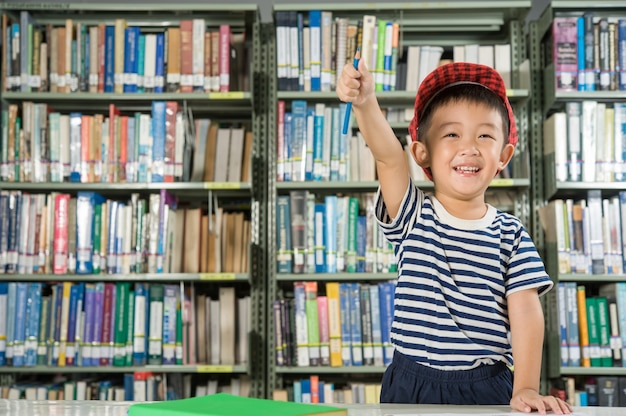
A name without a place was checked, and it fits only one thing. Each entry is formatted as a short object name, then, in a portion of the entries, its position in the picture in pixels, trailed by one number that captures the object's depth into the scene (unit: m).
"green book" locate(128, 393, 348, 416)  0.70
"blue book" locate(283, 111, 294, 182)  3.29
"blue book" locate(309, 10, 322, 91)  3.32
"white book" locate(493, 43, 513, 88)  3.38
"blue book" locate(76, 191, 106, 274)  3.26
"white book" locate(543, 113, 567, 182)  3.20
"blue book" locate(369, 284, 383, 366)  3.20
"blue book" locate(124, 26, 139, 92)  3.35
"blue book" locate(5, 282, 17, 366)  3.22
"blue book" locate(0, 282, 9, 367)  3.22
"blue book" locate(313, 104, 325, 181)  3.28
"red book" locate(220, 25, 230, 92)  3.32
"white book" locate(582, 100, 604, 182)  3.21
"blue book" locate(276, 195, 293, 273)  3.25
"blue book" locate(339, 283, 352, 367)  3.20
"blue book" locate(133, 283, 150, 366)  3.21
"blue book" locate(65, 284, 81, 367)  3.21
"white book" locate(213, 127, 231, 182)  3.38
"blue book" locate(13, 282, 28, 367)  3.21
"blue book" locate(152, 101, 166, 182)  3.29
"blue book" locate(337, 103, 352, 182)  3.29
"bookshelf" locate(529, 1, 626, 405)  3.16
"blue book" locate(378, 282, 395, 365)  3.21
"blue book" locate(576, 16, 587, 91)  3.26
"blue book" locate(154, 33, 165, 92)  3.35
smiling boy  1.22
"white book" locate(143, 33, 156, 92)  3.35
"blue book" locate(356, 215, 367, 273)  3.26
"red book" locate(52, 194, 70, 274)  3.26
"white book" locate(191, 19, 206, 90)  3.33
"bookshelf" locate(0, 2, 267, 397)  3.23
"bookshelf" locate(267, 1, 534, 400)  3.24
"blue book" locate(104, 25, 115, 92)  3.36
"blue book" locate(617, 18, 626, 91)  3.26
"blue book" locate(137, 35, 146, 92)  3.36
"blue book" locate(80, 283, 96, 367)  3.22
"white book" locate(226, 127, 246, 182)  3.38
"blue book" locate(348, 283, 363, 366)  3.21
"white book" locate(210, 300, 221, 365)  3.28
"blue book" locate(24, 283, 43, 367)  3.21
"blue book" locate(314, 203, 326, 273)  3.25
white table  0.88
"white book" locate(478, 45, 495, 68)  3.39
